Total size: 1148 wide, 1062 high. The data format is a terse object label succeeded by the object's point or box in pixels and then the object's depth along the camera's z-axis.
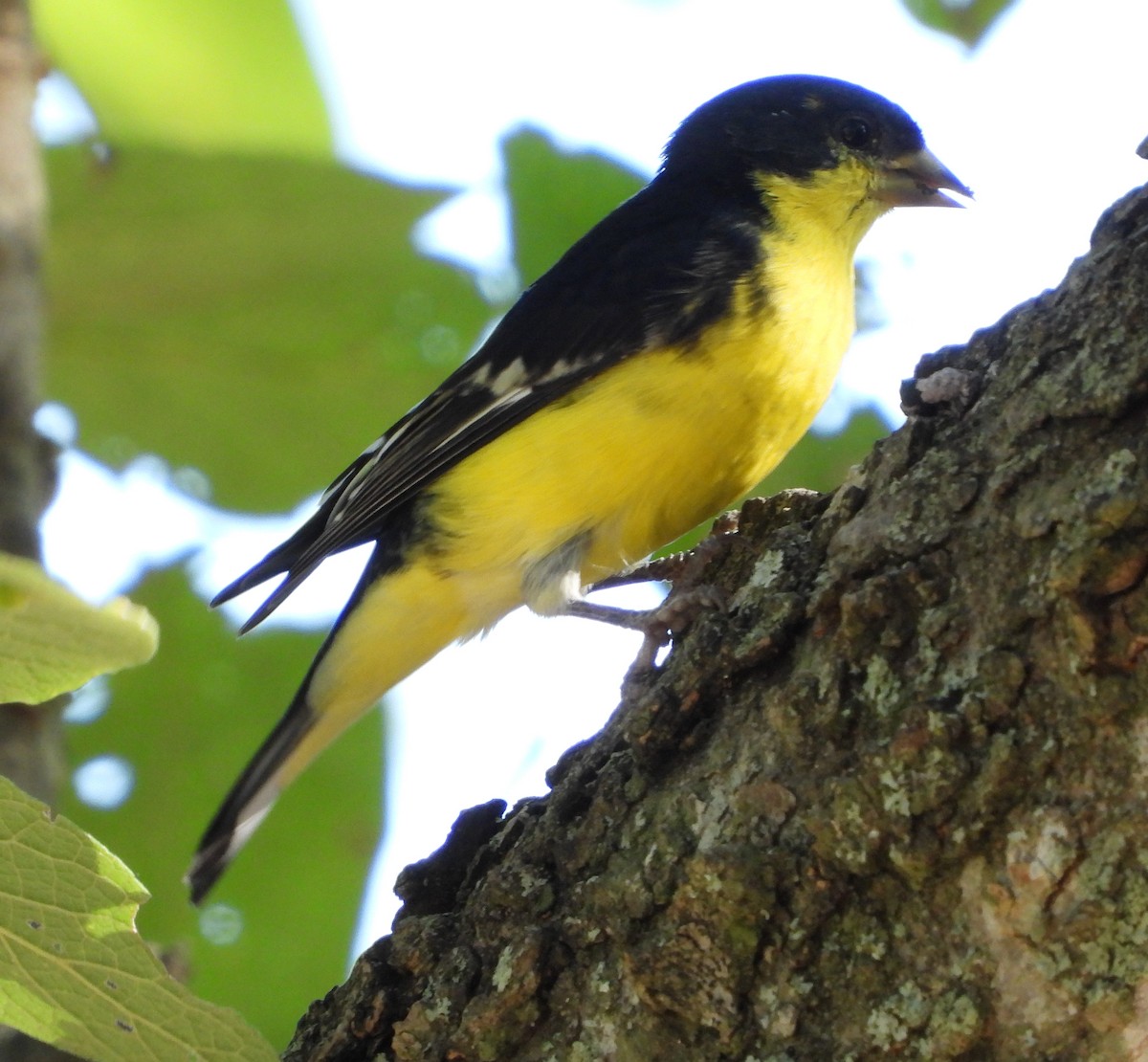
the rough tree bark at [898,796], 4.05
